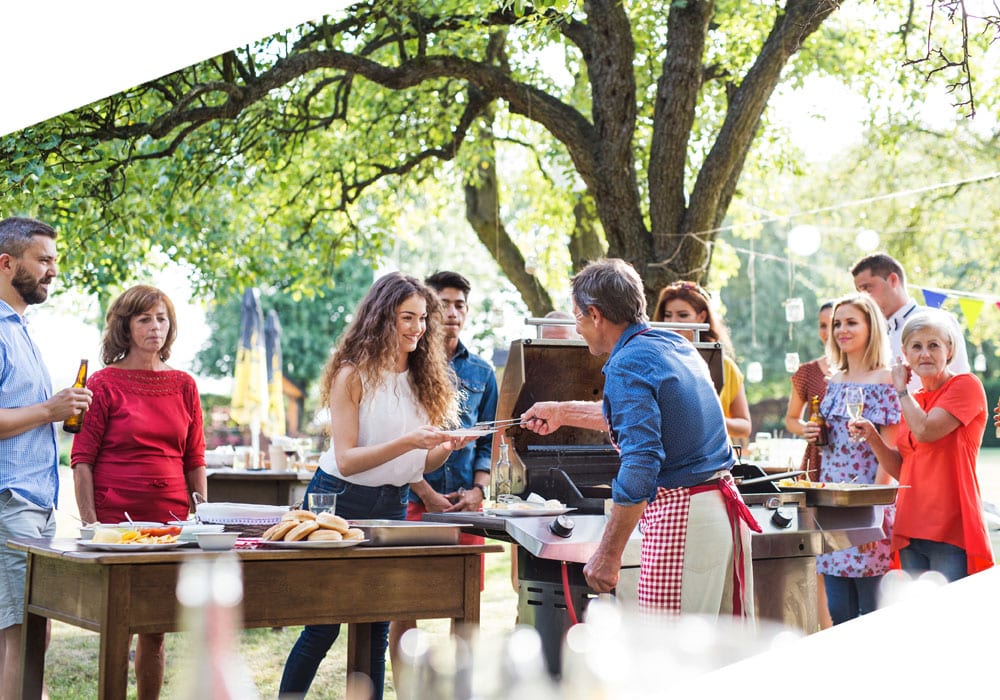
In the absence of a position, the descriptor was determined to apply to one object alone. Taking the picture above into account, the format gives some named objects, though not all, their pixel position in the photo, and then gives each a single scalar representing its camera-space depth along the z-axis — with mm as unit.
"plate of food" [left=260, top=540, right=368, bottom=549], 2504
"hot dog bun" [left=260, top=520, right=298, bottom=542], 2598
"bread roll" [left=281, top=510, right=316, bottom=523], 2663
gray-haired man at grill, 2498
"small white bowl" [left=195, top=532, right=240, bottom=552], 2428
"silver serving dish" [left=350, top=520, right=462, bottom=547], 2660
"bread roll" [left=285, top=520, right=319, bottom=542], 2553
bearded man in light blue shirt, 3088
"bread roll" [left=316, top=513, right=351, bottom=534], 2605
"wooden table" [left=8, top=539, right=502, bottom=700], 2301
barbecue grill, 2963
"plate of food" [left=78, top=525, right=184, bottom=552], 2375
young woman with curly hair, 3299
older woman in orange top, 3508
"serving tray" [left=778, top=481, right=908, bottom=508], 3352
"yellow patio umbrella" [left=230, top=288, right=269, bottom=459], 9836
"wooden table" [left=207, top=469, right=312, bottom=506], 5895
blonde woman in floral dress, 3875
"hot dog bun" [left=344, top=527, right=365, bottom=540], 2600
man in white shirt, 4277
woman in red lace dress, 3469
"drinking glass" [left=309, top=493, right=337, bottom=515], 2879
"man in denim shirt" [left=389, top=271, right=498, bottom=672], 3920
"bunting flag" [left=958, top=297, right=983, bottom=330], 6879
